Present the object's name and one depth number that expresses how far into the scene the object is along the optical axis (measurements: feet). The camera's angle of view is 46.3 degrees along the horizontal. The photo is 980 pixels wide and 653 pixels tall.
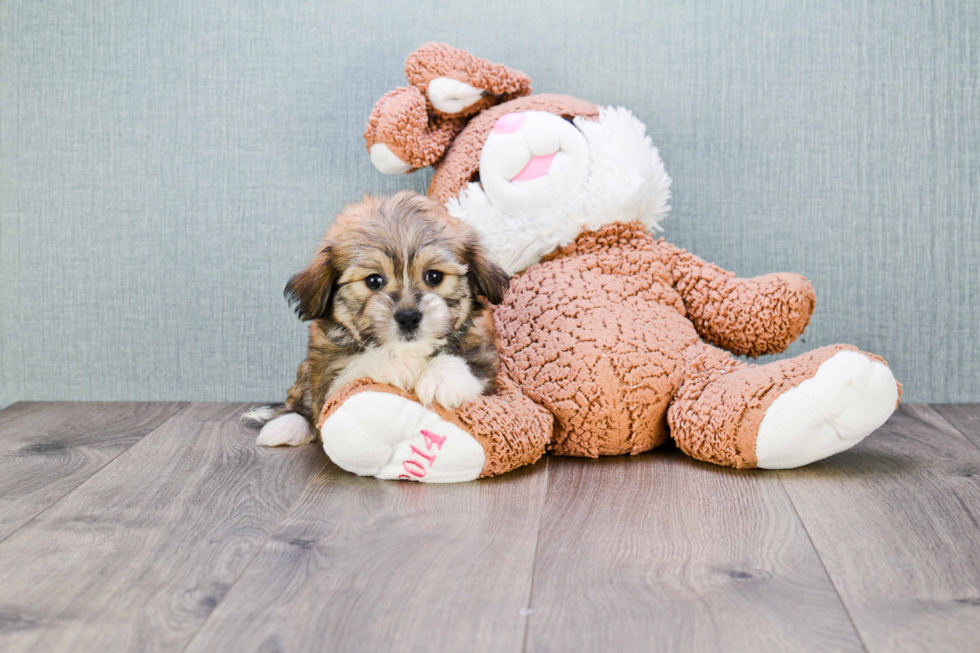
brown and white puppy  2.39
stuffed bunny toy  2.41
